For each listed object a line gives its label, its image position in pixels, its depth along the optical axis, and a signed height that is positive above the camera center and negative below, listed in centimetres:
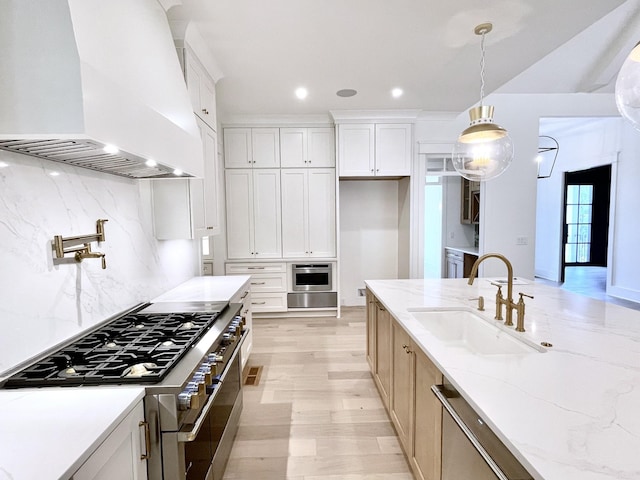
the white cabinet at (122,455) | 84 -66
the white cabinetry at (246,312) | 275 -80
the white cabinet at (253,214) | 445 +12
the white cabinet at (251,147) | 441 +102
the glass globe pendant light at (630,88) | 124 +52
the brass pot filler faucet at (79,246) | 142 -10
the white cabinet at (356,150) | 435 +96
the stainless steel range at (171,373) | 110 -55
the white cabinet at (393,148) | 437 +99
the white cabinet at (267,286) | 447 -87
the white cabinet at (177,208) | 231 +11
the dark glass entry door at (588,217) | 797 +8
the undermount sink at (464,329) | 169 -62
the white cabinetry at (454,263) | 506 -66
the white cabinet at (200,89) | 238 +108
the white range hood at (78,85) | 95 +44
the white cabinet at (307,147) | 444 +103
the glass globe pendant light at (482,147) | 217 +52
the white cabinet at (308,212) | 447 +14
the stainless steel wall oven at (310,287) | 449 -90
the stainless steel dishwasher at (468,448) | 87 -67
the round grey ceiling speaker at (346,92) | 358 +145
